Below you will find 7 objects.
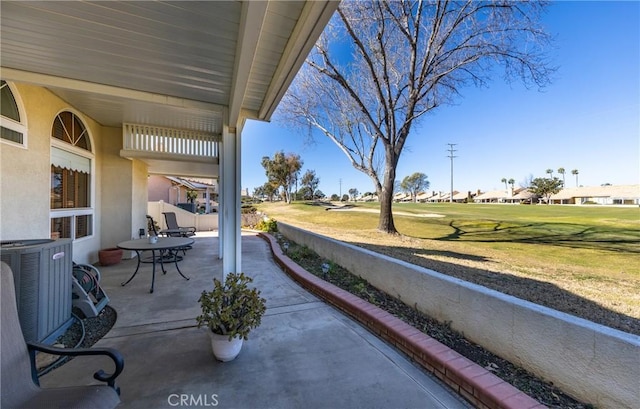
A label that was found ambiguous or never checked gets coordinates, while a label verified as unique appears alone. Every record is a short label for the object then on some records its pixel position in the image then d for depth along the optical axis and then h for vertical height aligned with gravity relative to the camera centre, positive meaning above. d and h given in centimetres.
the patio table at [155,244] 413 -64
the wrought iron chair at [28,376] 136 -93
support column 348 -11
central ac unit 223 -70
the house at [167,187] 1599 +117
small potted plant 229 -98
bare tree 841 +519
